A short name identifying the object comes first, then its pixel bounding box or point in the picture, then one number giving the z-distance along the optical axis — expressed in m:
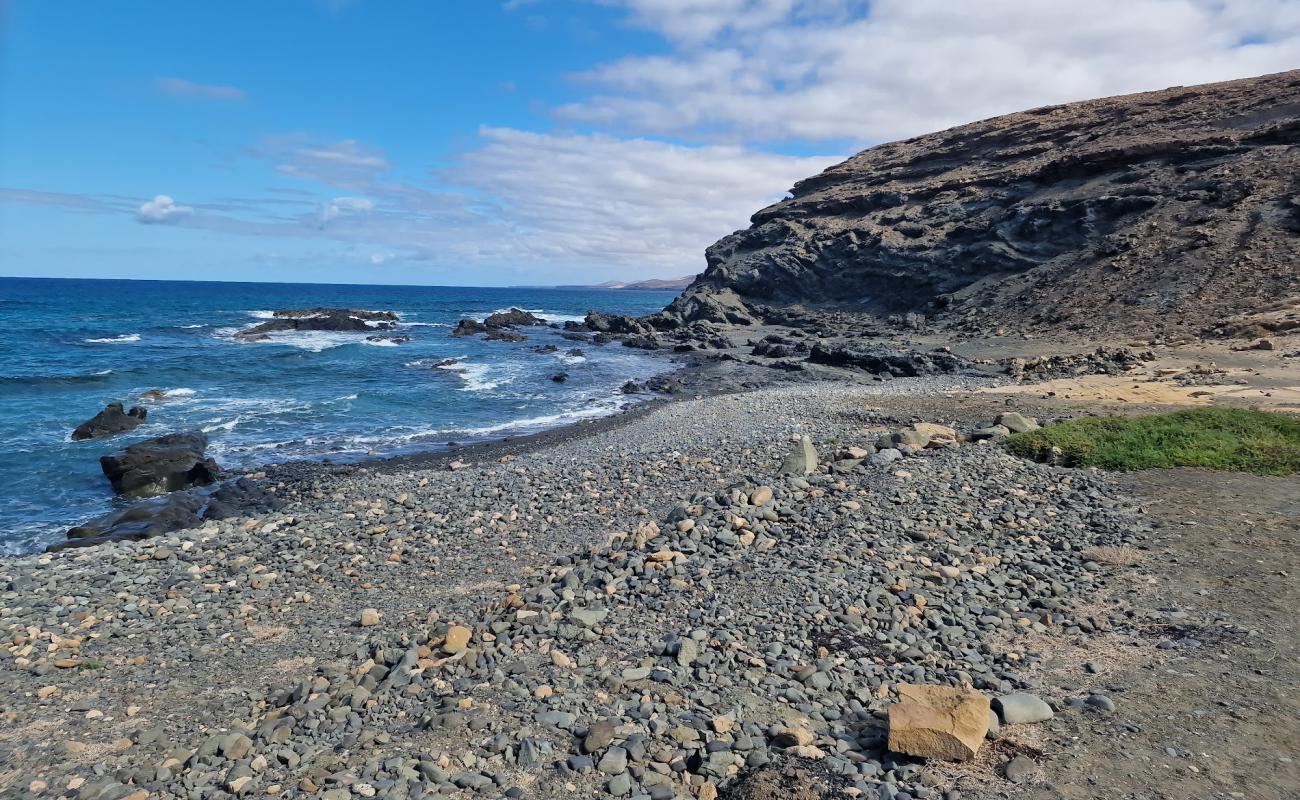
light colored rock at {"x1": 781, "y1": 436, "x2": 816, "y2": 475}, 13.06
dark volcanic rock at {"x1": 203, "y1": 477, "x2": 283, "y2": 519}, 15.88
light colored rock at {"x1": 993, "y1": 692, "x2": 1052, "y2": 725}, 5.69
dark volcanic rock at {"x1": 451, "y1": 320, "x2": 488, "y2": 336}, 63.50
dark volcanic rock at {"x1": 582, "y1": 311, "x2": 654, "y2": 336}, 58.90
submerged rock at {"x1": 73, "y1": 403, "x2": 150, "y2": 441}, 22.83
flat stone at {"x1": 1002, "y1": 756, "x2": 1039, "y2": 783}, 5.05
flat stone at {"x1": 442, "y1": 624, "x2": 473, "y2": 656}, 7.62
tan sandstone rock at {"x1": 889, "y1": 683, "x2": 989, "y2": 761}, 5.24
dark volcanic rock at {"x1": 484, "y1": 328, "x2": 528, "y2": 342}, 58.41
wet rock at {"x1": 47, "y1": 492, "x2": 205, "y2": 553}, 14.32
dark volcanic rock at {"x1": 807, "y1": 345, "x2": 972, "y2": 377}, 30.11
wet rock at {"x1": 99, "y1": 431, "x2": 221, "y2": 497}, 17.78
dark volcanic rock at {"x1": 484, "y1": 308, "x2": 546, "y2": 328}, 70.50
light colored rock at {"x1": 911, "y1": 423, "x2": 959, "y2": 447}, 14.09
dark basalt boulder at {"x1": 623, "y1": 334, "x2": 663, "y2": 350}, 50.78
